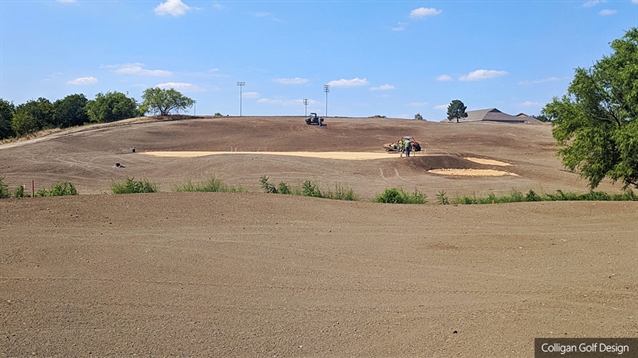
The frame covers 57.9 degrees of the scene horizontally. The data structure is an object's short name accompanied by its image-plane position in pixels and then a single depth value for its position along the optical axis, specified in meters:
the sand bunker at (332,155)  52.56
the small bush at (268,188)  21.39
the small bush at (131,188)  20.31
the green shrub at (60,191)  19.58
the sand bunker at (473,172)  42.38
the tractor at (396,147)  60.28
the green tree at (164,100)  100.94
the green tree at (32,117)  77.56
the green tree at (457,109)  150.50
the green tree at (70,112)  94.12
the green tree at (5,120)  76.50
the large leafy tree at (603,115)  23.50
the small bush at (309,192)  21.61
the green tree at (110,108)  96.25
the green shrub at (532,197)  21.47
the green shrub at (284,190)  21.44
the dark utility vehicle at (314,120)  89.86
